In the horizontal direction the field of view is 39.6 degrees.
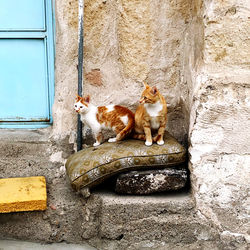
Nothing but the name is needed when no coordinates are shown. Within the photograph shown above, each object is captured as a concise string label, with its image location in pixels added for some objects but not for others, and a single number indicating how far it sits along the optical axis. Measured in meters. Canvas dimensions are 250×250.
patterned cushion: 1.82
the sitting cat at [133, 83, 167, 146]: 1.78
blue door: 2.26
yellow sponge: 1.78
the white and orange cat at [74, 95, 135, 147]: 1.97
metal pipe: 2.07
